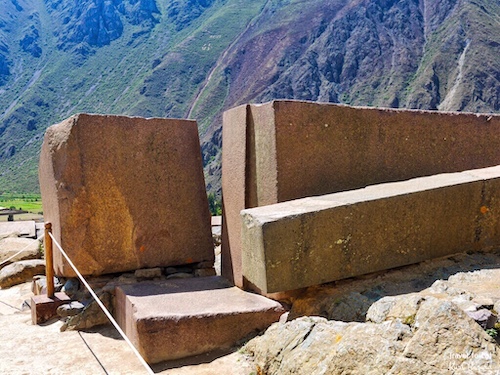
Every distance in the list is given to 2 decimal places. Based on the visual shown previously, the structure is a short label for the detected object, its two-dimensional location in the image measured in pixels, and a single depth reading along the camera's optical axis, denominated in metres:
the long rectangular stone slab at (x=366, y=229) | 3.17
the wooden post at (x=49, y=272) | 4.60
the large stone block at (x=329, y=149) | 3.96
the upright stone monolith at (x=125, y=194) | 4.53
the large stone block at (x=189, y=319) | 3.49
